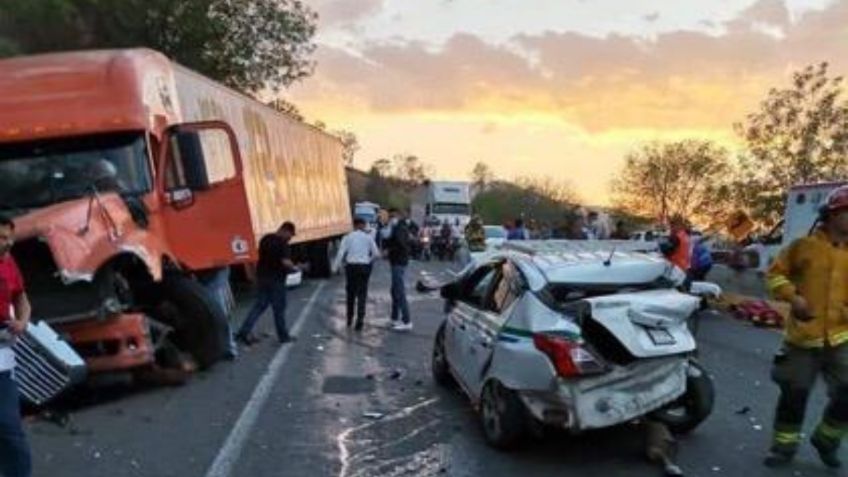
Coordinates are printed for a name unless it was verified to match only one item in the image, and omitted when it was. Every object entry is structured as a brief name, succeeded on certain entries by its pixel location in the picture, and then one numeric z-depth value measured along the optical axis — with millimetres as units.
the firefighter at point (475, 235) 25781
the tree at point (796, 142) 40219
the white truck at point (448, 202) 56050
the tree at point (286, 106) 49212
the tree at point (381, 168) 125512
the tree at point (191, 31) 36625
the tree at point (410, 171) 134500
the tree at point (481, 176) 122562
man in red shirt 5859
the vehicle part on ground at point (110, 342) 9820
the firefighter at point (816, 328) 7055
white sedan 7121
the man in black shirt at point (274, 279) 14094
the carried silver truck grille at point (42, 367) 8992
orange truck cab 9688
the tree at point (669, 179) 85375
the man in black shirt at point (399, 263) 15922
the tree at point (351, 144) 120750
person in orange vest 17125
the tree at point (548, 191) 117438
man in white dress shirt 15461
